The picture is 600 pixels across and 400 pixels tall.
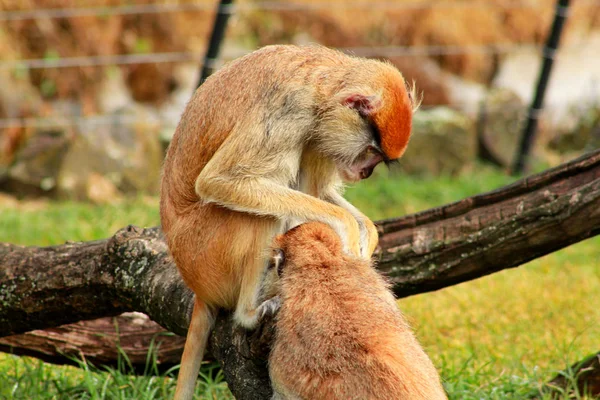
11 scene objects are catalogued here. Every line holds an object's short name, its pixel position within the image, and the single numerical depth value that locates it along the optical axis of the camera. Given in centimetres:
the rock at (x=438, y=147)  1970
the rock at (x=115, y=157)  1759
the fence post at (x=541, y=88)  1831
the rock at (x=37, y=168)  1759
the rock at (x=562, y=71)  2442
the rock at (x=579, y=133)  2180
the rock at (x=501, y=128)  2053
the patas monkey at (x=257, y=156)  765
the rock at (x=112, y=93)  2173
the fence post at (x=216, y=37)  1661
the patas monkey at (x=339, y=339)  639
